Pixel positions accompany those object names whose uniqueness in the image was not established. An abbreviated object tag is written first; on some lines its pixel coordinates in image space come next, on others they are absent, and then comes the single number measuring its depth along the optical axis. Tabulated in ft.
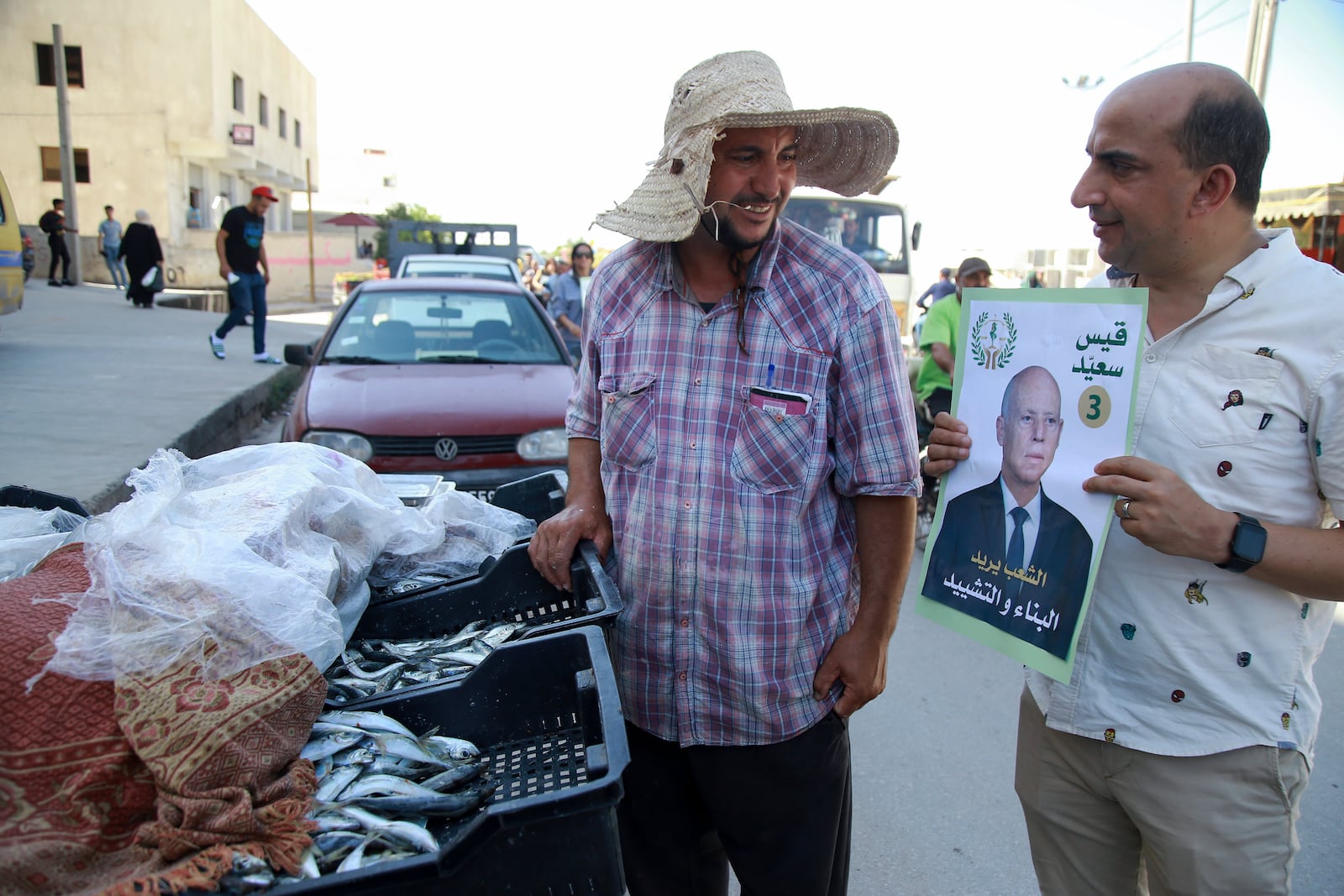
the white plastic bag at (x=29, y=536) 6.15
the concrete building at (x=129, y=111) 93.20
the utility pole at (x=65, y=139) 66.39
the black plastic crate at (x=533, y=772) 3.92
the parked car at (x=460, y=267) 33.81
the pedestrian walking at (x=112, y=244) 74.49
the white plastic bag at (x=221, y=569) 4.85
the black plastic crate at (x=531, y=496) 9.63
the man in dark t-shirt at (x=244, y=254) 36.27
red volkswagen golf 16.35
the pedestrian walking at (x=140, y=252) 56.65
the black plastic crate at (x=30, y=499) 7.41
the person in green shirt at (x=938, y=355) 19.29
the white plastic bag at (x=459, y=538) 7.91
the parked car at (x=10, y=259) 33.71
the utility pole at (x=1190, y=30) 56.13
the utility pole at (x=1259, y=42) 48.60
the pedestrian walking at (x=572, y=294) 33.09
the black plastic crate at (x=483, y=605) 7.27
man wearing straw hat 6.14
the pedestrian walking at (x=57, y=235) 66.39
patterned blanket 4.12
